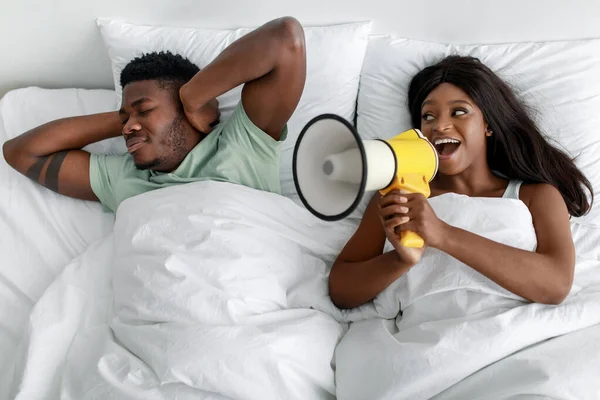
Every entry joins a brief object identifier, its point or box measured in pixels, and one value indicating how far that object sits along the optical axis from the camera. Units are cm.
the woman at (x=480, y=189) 118
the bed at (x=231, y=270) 114
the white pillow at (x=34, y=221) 151
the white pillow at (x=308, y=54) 168
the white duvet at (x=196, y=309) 115
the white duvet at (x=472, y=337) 106
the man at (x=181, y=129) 144
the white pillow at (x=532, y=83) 158
